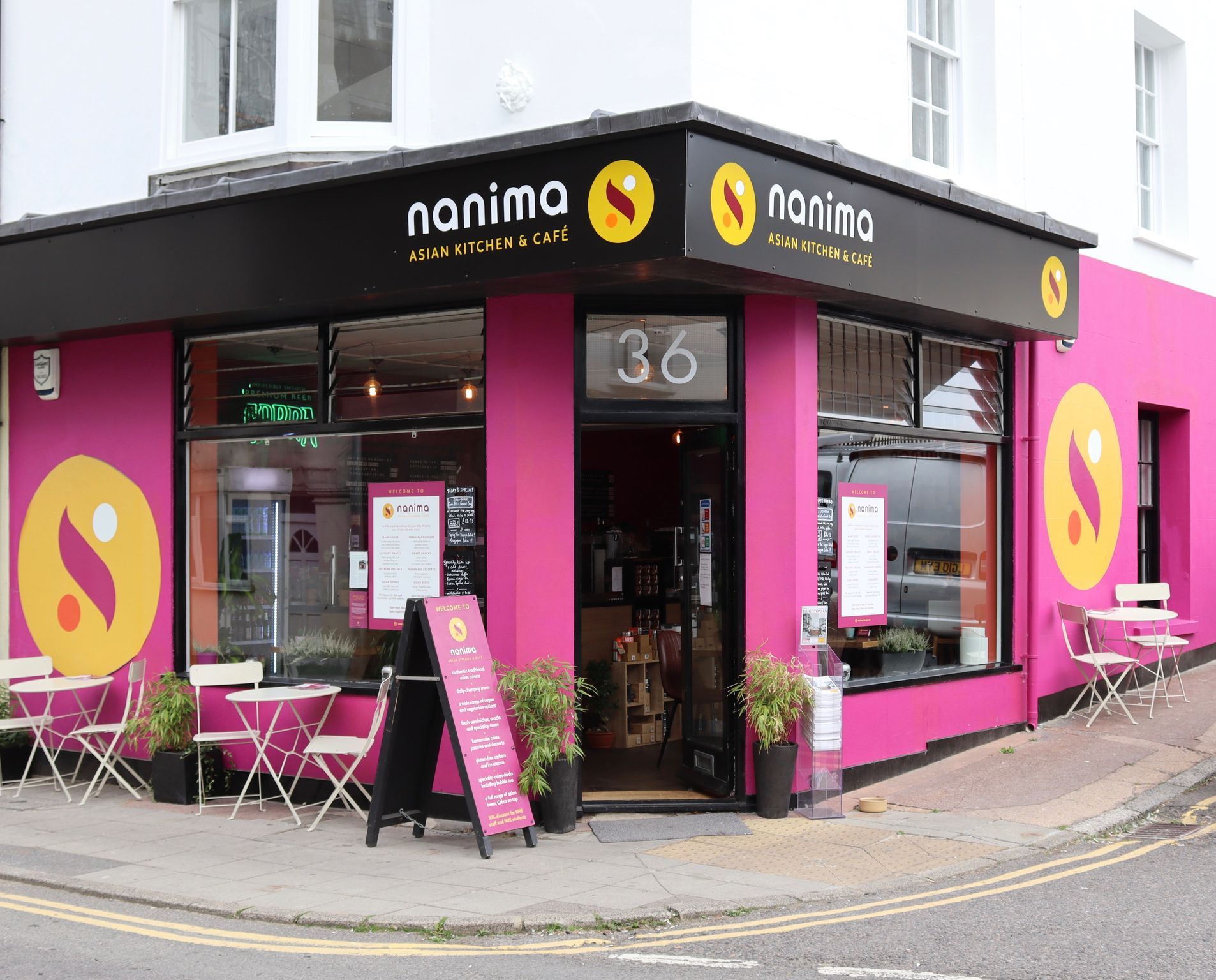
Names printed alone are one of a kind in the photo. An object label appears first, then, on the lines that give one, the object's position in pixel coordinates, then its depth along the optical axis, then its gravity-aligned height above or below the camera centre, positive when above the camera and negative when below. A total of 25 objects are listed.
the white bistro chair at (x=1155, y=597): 11.31 -0.46
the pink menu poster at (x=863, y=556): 9.13 -0.05
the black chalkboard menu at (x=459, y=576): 8.54 -0.18
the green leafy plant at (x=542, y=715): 7.73 -1.04
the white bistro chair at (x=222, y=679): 8.93 -0.93
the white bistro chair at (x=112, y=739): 9.17 -1.45
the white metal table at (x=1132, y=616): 10.84 -0.59
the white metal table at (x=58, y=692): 9.40 -1.18
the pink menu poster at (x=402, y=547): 8.72 +0.02
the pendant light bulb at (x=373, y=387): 8.96 +1.16
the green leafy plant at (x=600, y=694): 10.62 -1.23
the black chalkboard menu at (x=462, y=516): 8.53 +0.23
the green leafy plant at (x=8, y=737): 10.02 -1.50
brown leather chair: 9.57 -0.89
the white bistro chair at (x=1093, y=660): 10.59 -0.94
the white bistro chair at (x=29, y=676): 9.38 -1.00
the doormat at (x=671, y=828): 7.82 -1.77
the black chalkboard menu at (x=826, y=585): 8.92 -0.26
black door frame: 8.31 +0.90
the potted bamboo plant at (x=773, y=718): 8.10 -1.09
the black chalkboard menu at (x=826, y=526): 8.98 +0.16
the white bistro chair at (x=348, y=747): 8.05 -1.27
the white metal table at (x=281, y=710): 8.44 -1.14
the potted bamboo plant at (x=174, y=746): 9.04 -1.44
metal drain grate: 7.65 -1.75
